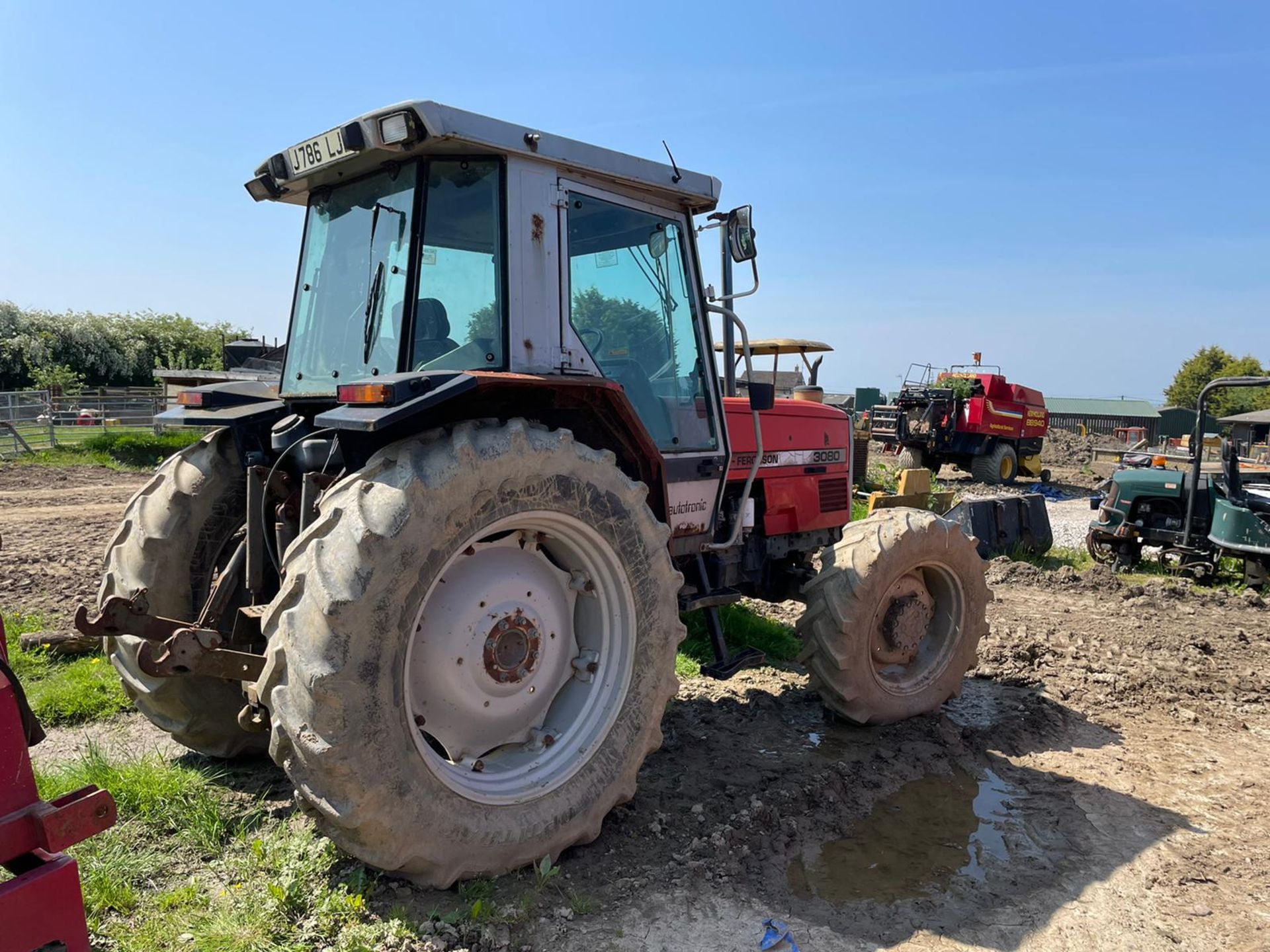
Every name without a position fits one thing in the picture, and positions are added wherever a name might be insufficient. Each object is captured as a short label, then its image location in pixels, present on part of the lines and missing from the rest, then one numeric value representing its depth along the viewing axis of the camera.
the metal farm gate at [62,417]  18.61
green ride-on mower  8.96
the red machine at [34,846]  1.88
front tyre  4.58
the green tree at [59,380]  28.64
